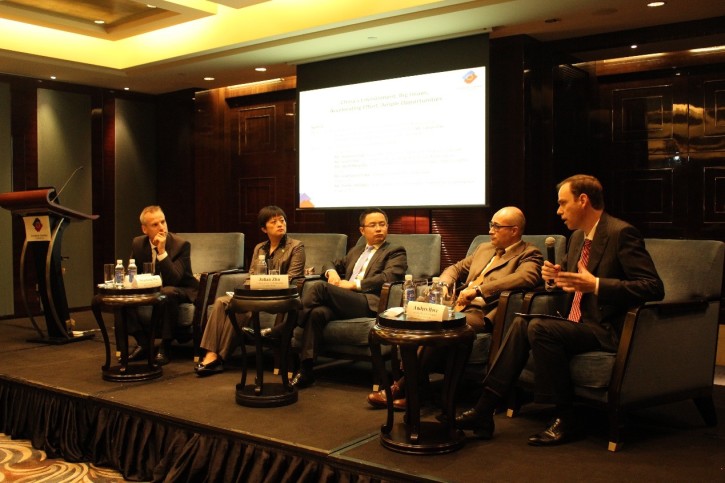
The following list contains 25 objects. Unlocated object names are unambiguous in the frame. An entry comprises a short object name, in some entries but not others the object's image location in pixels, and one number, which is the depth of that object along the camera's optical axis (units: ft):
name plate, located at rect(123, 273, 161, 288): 13.66
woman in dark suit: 14.07
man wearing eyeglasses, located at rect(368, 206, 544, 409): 11.35
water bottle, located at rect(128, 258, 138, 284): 13.73
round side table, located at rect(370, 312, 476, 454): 9.18
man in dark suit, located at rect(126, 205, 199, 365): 15.35
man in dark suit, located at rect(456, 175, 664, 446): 9.47
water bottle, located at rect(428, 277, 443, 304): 9.74
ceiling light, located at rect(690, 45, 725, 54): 17.54
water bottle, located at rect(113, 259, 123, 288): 13.69
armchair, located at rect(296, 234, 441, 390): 12.75
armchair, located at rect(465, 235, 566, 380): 11.09
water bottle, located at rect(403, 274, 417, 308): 9.91
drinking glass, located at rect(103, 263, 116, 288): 13.87
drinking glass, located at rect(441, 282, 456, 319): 9.61
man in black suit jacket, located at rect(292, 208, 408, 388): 12.97
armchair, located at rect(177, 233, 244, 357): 17.58
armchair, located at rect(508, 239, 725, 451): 9.19
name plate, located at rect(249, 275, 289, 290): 11.80
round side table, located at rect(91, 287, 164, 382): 13.41
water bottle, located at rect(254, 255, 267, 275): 12.20
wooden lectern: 17.56
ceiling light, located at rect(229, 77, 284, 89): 22.70
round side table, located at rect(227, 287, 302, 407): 11.62
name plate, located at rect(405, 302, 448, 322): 9.30
